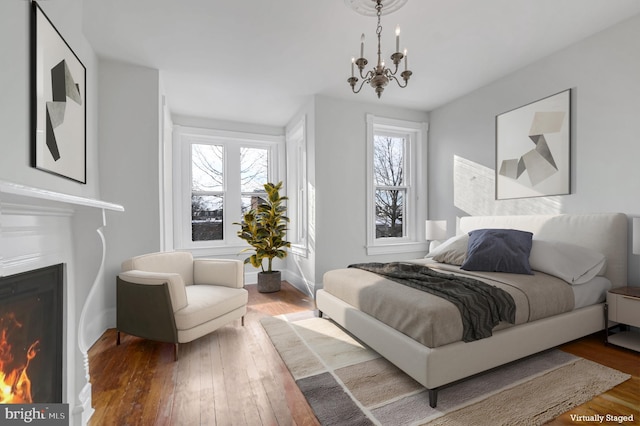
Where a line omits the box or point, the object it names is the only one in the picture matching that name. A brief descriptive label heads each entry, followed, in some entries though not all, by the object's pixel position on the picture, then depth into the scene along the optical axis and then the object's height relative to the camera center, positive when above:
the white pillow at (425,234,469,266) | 3.08 -0.44
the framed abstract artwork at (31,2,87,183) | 1.39 +0.63
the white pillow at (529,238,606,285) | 2.42 -0.43
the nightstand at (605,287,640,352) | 2.24 -0.80
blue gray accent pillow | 2.57 -0.38
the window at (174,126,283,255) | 4.70 +0.47
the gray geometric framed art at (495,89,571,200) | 3.00 +0.71
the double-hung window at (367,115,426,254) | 4.55 +0.44
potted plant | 4.35 -0.36
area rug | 1.61 -1.15
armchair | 2.31 -0.80
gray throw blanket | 1.82 -0.59
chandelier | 1.85 +0.96
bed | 1.74 -0.76
